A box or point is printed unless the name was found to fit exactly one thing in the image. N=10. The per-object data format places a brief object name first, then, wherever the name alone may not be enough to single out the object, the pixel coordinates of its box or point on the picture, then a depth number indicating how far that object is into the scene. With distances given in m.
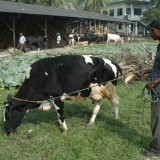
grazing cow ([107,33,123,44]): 42.84
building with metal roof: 26.56
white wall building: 76.62
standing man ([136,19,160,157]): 5.51
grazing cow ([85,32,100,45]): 40.62
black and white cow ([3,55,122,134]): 6.86
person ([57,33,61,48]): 32.39
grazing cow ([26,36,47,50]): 28.99
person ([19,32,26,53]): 26.53
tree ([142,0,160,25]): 59.72
